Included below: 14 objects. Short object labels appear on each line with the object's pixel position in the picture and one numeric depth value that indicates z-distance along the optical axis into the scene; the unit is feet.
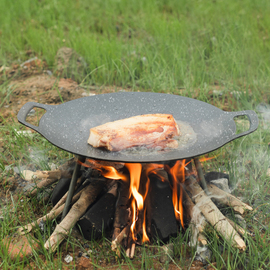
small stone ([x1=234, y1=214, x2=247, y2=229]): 7.43
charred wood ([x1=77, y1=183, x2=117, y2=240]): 7.18
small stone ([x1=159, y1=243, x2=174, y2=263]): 6.68
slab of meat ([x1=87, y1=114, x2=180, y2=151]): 6.49
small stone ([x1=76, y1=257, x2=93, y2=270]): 6.63
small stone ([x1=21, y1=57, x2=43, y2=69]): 15.98
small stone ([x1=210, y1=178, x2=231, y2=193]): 8.48
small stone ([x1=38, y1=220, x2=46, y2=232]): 7.48
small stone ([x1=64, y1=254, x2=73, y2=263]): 6.81
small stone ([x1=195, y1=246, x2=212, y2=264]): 6.67
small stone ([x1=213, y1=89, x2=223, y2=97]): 13.50
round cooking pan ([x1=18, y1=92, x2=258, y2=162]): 6.31
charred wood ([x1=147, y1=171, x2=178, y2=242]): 7.09
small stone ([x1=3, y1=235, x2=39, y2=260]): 6.55
